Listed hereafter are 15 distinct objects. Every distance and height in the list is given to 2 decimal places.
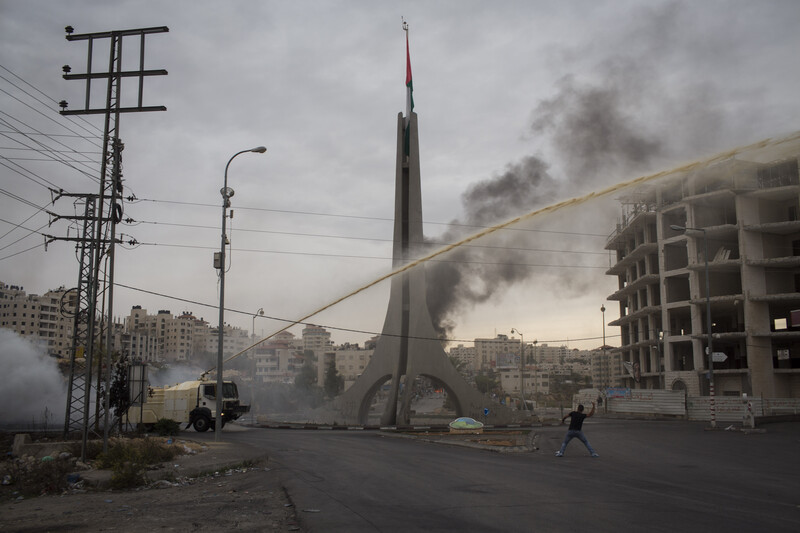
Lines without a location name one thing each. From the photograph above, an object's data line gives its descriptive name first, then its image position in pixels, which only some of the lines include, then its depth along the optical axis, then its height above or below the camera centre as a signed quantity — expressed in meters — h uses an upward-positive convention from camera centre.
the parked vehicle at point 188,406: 32.50 -2.31
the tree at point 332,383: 99.65 -3.68
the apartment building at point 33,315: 122.75 +8.79
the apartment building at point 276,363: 164.29 -0.85
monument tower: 48.19 +0.85
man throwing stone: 17.95 -1.94
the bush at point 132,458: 12.98 -2.23
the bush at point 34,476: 13.31 -2.62
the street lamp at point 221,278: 23.66 +3.13
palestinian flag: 50.97 +20.50
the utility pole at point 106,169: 17.72 +5.48
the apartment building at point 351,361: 175.82 -0.43
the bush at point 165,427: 26.06 -2.66
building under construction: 55.41 +7.48
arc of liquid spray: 16.67 +5.39
